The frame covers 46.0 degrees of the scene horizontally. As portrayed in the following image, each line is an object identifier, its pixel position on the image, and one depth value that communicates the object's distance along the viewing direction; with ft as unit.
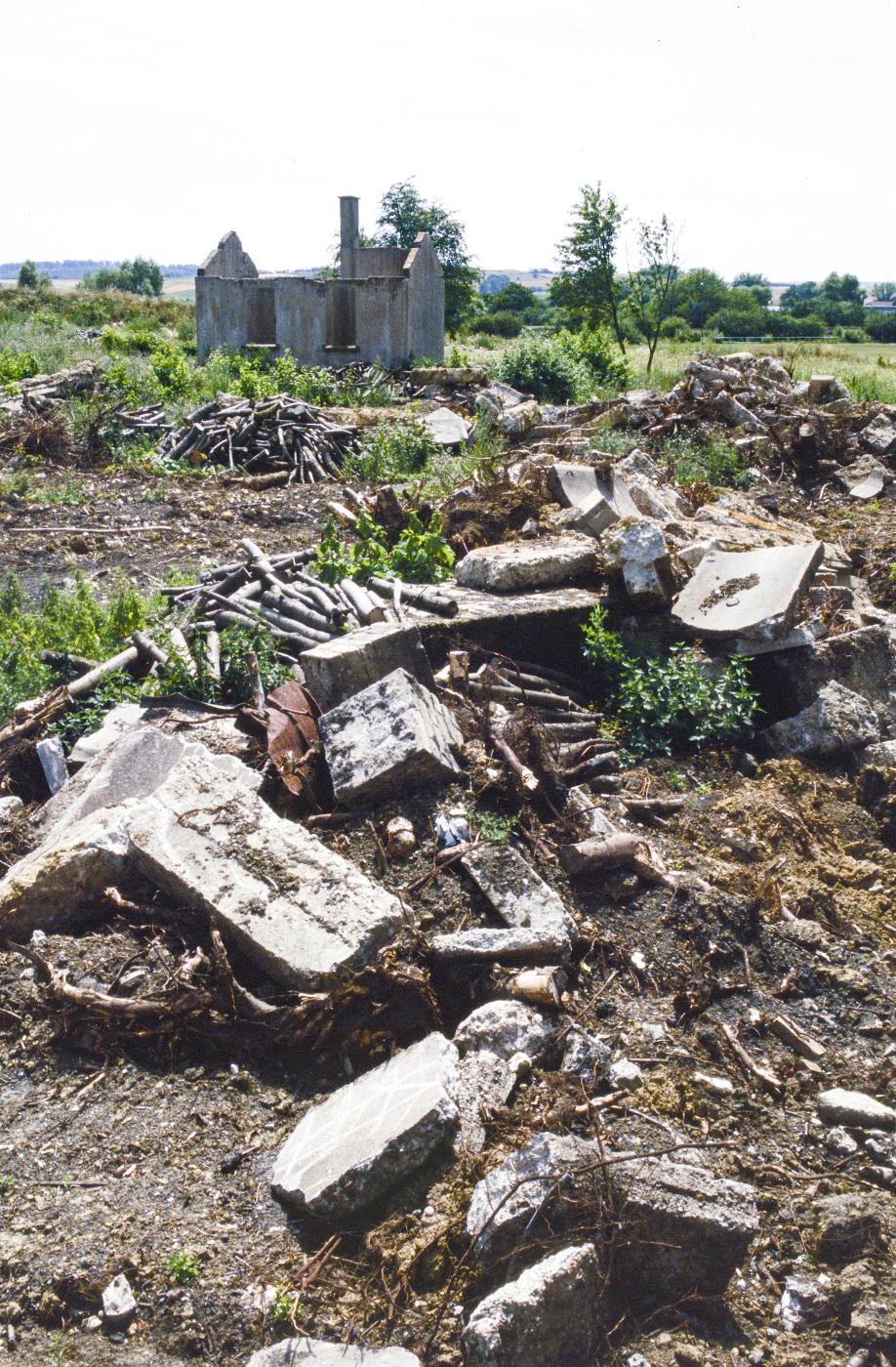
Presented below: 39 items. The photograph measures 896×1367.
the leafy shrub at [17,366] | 61.05
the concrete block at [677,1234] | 9.50
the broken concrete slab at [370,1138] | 10.15
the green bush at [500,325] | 171.63
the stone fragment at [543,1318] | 8.75
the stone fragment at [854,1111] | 11.43
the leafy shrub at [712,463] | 39.06
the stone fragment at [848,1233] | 9.87
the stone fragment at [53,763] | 17.92
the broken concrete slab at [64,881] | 13.99
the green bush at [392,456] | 42.91
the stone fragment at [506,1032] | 12.00
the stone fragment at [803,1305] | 9.43
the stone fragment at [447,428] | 46.61
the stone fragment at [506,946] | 13.15
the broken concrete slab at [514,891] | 13.79
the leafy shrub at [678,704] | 20.13
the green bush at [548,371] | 58.59
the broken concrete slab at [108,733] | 18.16
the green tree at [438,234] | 142.20
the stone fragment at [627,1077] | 11.62
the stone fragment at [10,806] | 17.28
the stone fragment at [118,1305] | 9.40
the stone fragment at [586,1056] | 11.69
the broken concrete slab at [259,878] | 12.61
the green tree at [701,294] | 170.91
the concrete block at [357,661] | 17.89
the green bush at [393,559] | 23.73
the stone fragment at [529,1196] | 9.48
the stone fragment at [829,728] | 19.99
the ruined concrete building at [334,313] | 70.79
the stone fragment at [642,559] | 21.95
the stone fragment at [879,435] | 45.16
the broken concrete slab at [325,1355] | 8.80
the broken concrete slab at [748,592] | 21.12
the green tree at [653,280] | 93.61
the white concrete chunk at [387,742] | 15.74
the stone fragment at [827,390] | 52.80
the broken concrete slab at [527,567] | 23.02
